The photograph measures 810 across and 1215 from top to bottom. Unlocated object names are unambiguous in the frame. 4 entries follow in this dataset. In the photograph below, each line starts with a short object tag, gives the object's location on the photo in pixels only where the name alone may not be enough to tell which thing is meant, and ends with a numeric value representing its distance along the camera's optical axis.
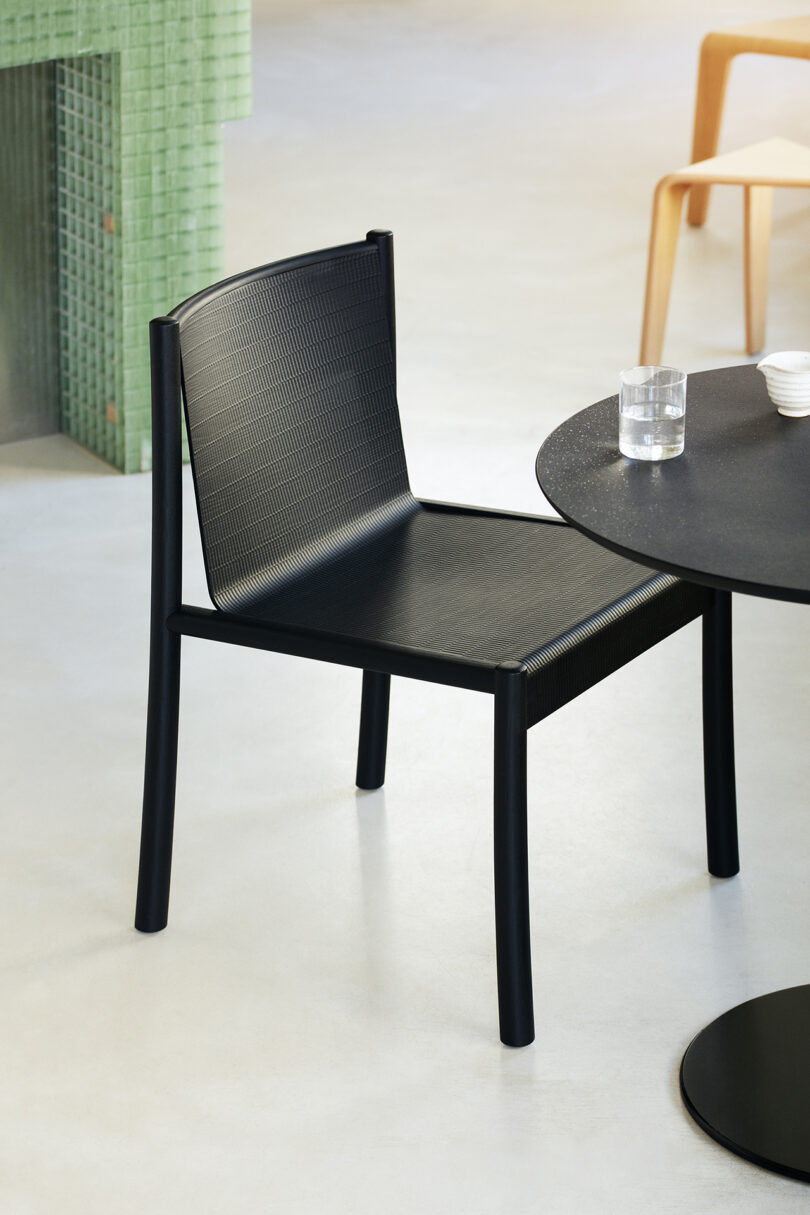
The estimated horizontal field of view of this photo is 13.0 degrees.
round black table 3.71
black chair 3.99
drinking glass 3.96
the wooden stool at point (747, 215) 6.47
